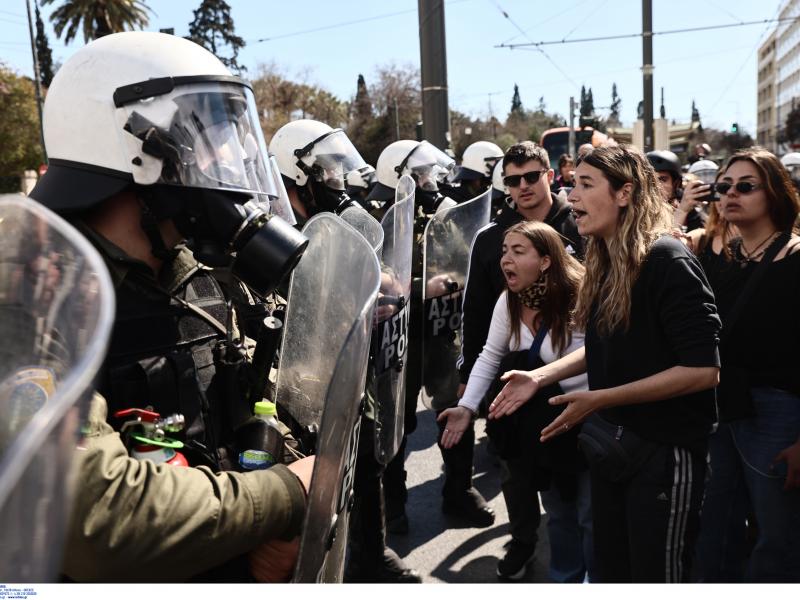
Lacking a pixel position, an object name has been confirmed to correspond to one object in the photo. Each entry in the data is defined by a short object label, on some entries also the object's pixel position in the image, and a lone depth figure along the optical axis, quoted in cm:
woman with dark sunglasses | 243
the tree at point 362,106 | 3975
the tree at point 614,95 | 11620
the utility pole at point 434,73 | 820
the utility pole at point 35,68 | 1742
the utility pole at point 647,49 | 1288
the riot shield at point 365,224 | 228
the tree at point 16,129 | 2680
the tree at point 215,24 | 4747
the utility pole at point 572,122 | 2038
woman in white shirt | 275
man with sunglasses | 341
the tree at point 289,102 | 3634
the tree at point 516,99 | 10199
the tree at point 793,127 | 5378
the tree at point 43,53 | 4316
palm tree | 2500
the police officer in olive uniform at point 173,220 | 148
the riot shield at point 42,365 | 56
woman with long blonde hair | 196
